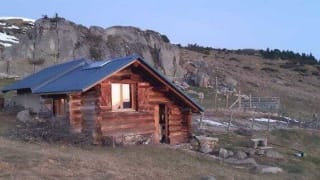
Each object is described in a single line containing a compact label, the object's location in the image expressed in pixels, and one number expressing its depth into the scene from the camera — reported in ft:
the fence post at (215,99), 122.22
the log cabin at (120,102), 64.30
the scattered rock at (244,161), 61.23
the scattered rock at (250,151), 69.22
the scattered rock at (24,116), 75.27
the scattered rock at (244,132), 86.98
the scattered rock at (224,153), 65.28
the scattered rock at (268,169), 58.01
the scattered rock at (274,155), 69.10
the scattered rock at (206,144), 68.35
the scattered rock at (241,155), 65.43
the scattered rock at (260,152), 69.98
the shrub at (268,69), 232.67
